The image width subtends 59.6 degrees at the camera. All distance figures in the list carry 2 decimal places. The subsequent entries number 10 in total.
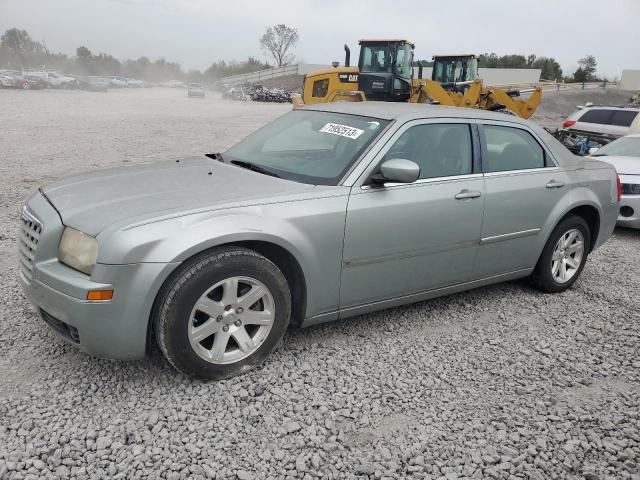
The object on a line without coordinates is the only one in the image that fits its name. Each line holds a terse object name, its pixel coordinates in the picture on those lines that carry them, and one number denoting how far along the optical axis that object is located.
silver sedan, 2.88
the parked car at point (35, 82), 42.53
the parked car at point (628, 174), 7.29
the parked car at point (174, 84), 74.44
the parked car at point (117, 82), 58.90
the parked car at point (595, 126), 13.88
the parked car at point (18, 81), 40.78
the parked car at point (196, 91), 48.25
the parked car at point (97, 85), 49.19
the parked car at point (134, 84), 63.28
